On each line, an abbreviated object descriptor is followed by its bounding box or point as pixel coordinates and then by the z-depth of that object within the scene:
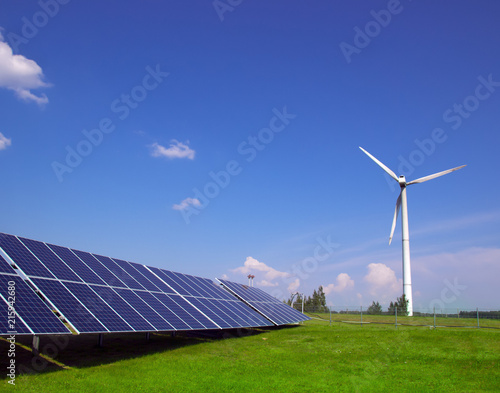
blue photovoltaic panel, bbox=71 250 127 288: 20.84
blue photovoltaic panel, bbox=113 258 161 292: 24.25
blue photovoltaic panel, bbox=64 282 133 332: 16.45
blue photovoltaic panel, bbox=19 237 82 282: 17.86
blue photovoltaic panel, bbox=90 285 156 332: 17.88
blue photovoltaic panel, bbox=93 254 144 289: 22.58
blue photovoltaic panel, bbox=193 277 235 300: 32.06
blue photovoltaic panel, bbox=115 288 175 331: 19.27
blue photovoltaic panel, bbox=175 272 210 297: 29.36
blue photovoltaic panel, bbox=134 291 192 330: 20.73
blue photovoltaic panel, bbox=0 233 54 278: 16.31
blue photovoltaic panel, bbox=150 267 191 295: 27.44
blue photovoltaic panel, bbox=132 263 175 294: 25.81
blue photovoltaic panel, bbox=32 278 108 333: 15.09
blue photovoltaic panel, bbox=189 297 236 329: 25.03
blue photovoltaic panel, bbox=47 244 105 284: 19.38
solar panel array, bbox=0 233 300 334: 14.62
